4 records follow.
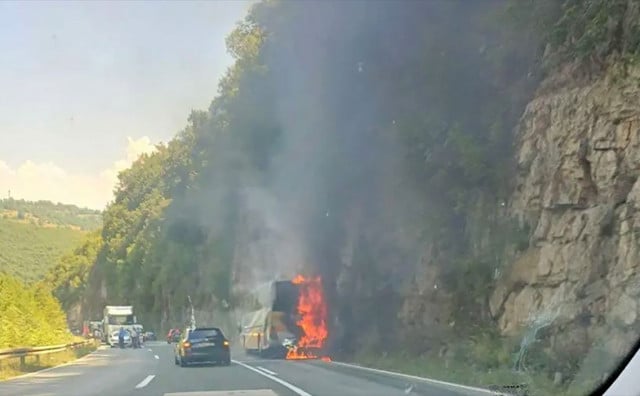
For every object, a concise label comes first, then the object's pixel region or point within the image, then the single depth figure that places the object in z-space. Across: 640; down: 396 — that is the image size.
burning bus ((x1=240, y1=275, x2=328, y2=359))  27.89
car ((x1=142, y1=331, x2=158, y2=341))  38.65
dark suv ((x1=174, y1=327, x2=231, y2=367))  20.45
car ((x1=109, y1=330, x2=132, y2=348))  39.21
